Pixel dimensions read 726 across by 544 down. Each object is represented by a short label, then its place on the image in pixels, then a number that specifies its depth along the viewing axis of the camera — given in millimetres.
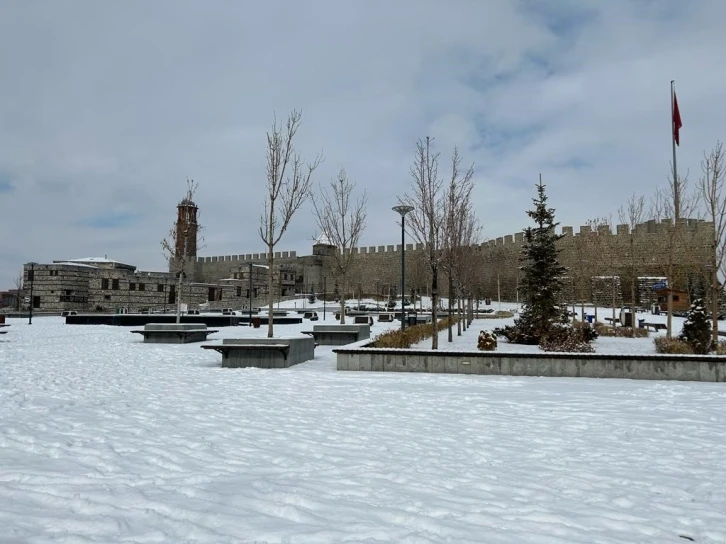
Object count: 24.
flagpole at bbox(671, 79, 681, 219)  14545
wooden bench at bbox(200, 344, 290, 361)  11064
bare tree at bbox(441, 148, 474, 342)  15145
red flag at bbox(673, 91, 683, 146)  15656
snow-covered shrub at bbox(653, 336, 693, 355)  11406
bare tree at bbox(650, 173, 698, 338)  14703
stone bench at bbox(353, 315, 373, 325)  27709
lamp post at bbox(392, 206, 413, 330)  15737
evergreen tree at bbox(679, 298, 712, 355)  12266
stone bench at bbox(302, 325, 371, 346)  17516
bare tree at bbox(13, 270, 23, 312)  60338
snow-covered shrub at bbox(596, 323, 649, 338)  19489
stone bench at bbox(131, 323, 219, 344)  17109
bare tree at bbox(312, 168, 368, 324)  20484
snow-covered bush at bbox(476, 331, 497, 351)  12023
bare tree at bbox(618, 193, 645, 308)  25072
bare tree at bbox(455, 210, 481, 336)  23097
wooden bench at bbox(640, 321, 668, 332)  22923
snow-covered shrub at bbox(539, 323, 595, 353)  12164
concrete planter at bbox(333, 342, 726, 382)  9312
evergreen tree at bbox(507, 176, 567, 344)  16453
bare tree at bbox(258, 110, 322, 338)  13836
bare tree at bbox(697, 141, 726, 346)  13672
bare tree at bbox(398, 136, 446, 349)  13734
